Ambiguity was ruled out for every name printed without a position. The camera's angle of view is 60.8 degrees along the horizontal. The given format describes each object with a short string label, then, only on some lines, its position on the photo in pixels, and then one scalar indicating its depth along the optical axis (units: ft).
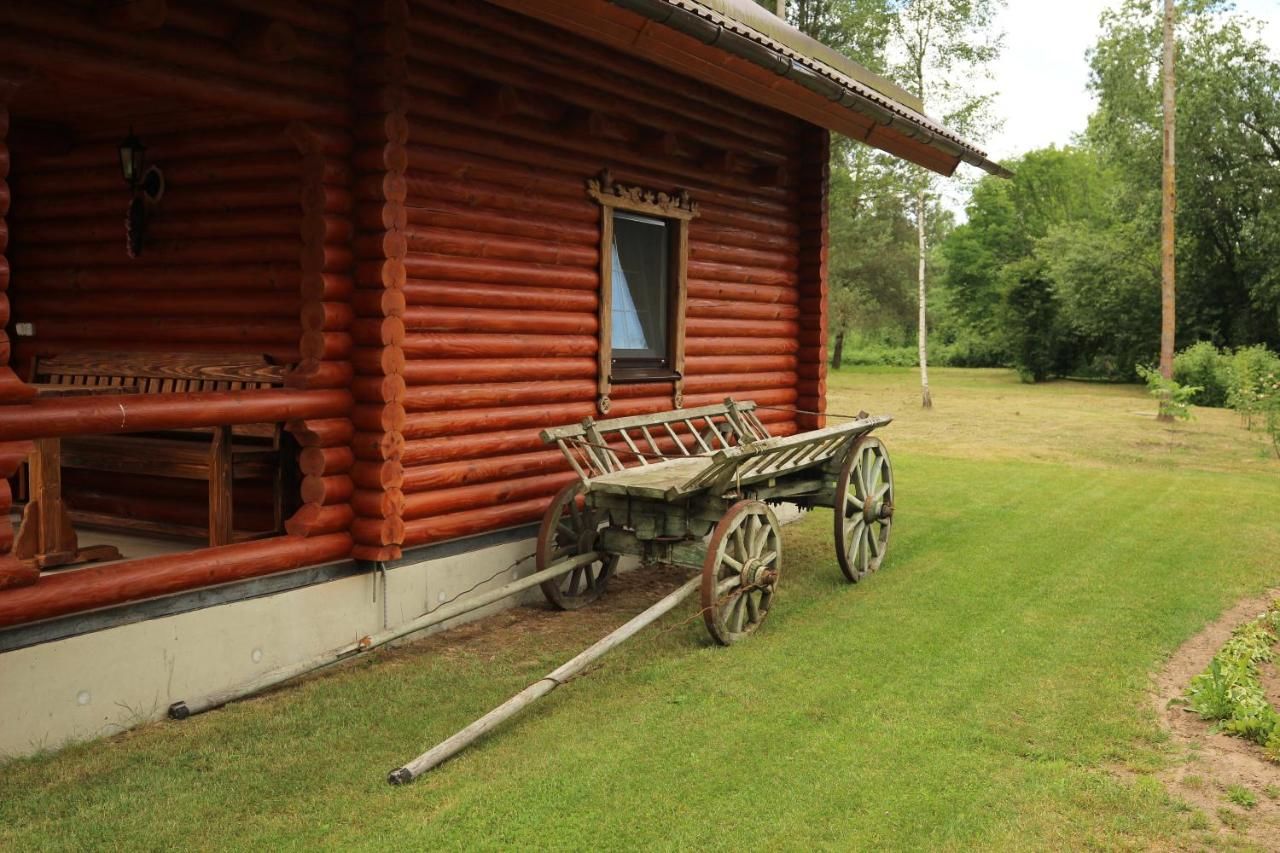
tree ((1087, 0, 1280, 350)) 99.35
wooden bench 20.12
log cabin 16.52
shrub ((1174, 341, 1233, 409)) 89.64
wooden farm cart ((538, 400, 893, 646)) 20.86
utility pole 74.33
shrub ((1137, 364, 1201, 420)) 62.95
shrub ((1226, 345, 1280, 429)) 55.01
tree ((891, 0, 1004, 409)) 77.77
